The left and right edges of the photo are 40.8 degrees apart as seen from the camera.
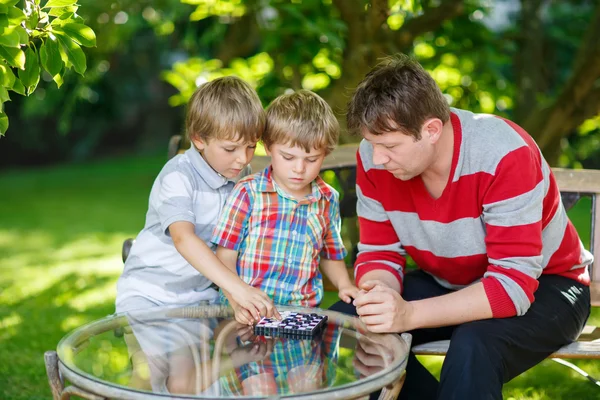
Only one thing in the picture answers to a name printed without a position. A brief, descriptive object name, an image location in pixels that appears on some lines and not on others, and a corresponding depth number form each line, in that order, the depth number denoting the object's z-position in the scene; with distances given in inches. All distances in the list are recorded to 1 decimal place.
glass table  73.3
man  89.3
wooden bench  97.7
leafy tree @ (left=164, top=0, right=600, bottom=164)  163.6
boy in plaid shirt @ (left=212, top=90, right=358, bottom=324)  101.7
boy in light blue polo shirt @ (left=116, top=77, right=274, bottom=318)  101.3
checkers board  88.6
